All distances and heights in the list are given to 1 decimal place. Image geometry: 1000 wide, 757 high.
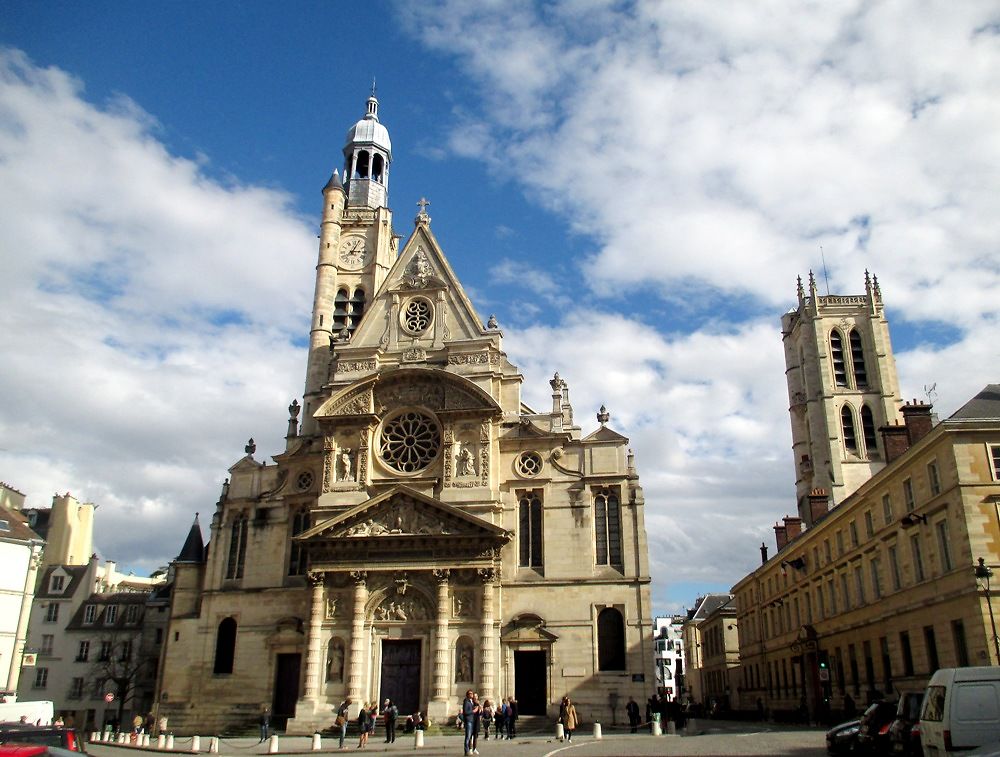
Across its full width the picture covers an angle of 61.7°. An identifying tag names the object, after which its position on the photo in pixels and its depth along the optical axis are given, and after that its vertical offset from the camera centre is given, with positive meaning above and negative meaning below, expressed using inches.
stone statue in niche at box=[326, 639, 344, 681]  1227.9 +25.6
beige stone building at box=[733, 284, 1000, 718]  855.1 +131.6
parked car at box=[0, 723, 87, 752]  467.2 -30.4
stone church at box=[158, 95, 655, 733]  1216.8 +189.8
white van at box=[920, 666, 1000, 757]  488.4 -15.4
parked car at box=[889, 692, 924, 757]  658.8 -31.6
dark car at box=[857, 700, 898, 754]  686.5 -35.7
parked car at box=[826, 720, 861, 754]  724.0 -45.1
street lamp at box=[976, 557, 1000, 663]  795.4 +96.9
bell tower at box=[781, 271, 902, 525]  2400.3 +823.6
